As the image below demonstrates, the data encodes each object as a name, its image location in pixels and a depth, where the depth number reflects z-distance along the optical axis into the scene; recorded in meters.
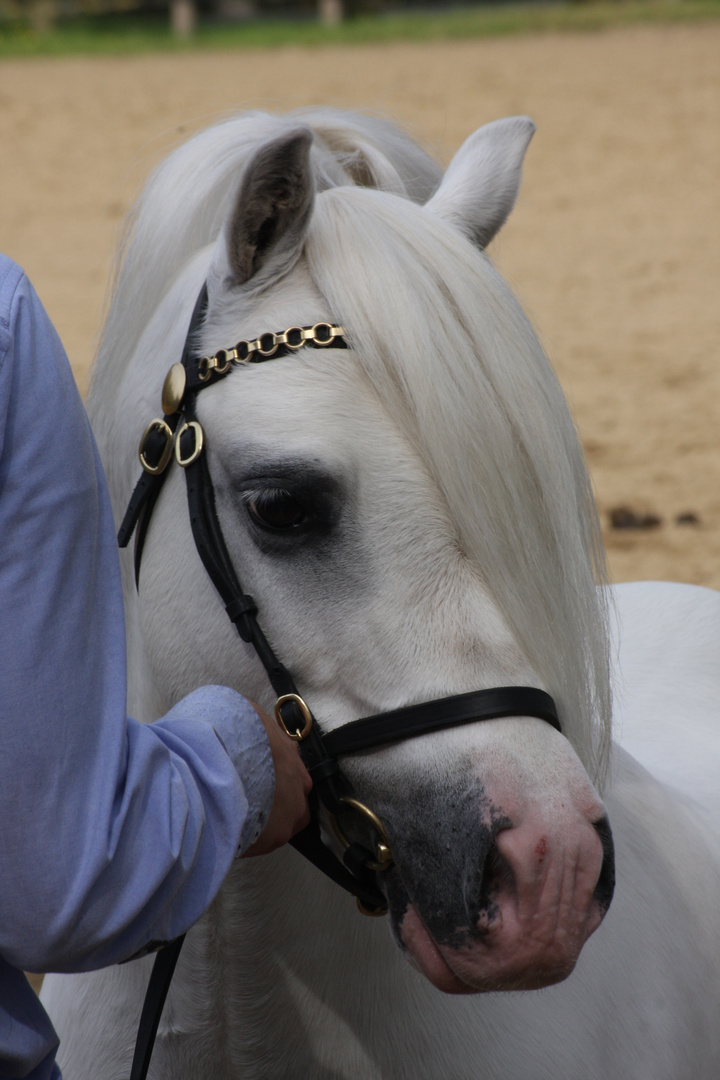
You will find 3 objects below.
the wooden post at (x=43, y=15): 22.77
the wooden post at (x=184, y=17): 22.00
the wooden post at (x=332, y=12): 21.73
